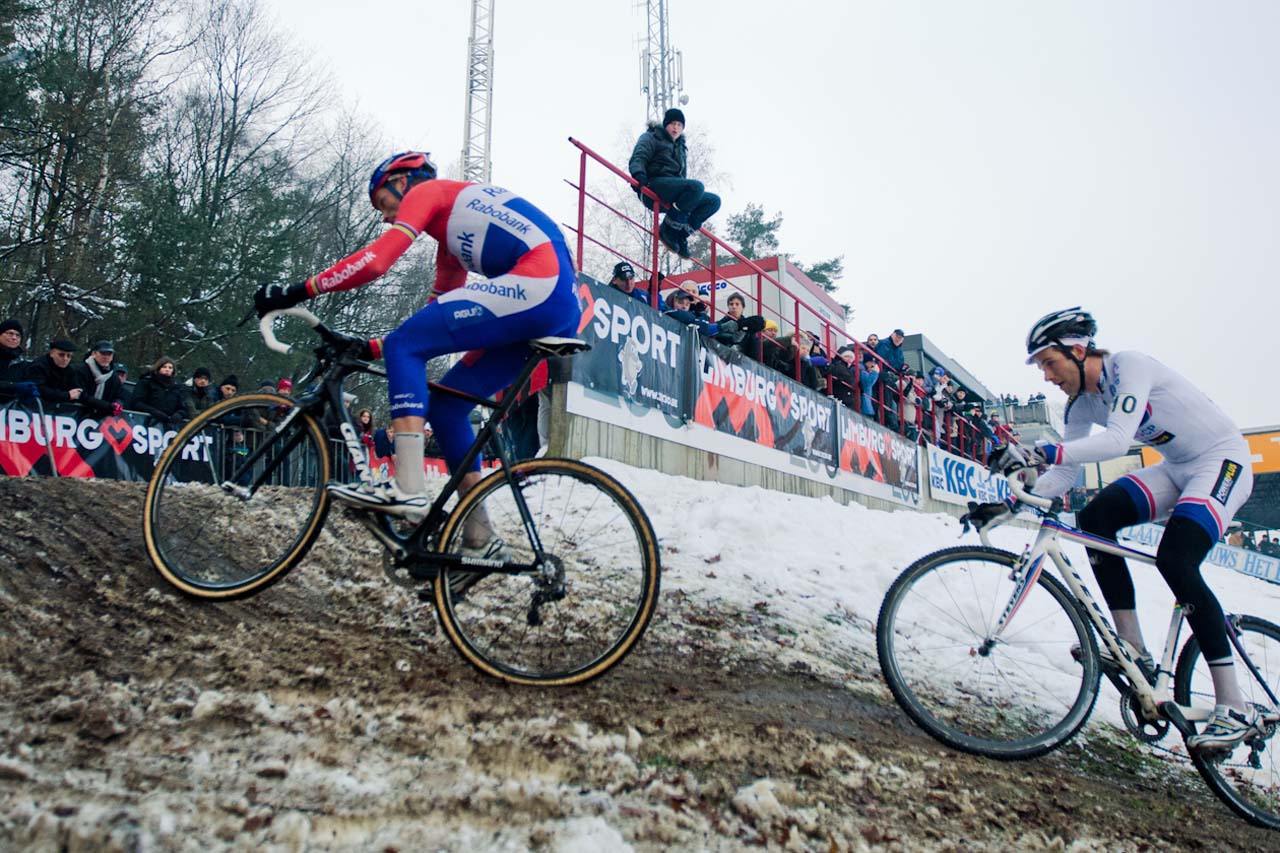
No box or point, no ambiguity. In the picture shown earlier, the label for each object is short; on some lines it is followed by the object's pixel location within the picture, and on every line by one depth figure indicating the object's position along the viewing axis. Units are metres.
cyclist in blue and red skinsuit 3.26
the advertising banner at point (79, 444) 7.86
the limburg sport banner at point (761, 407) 10.10
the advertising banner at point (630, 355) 8.16
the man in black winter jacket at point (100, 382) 8.48
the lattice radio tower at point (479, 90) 39.72
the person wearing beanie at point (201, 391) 9.93
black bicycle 3.11
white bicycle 3.31
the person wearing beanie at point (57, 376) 8.13
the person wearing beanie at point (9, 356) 7.73
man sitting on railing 9.76
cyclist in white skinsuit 3.45
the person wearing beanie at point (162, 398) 9.27
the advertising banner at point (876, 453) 13.81
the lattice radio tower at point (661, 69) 33.84
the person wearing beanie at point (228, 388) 10.53
